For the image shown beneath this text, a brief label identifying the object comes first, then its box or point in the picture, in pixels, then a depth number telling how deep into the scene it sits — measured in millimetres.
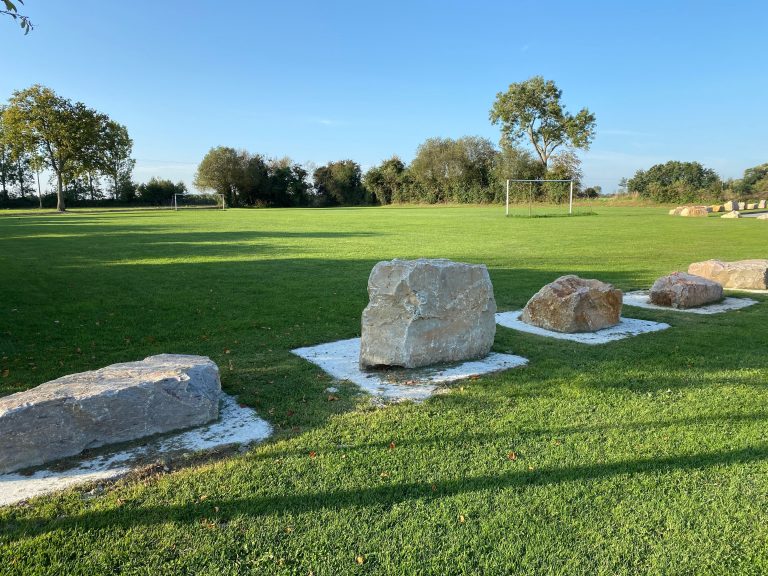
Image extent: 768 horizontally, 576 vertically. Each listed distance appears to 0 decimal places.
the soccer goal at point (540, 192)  52347
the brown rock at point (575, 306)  6676
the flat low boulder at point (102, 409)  3363
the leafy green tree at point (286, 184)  73125
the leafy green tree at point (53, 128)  48781
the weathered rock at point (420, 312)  5258
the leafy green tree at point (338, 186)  76062
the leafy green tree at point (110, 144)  53938
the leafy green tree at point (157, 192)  68062
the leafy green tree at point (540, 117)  59375
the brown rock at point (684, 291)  8016
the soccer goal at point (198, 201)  68869
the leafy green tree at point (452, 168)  68875
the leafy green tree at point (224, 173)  69800
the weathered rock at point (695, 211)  37219
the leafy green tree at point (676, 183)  51781
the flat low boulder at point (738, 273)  9492
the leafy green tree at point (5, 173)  61719
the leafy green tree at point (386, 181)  74875
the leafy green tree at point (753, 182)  51531
